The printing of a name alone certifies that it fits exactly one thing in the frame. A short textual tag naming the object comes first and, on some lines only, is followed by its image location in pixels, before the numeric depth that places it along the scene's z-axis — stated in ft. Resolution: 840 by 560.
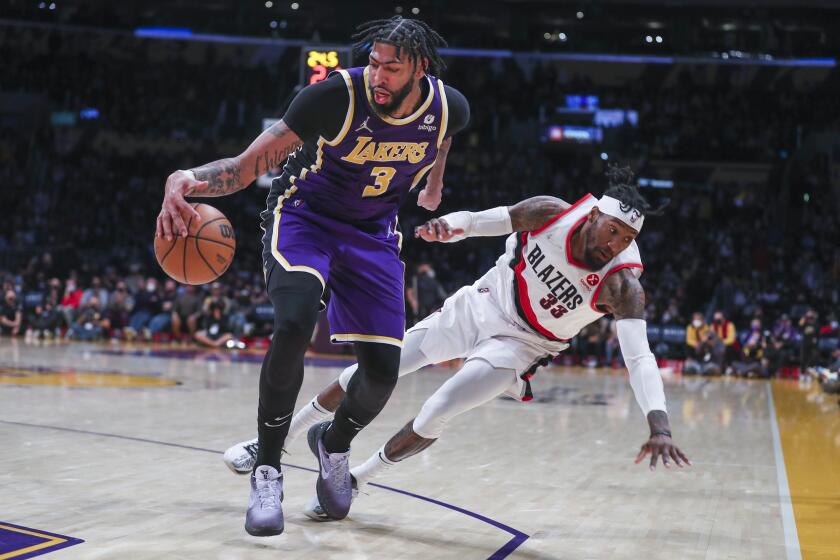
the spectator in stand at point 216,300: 59.36
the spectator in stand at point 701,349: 55.06
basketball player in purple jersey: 13.35
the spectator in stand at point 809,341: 54.39
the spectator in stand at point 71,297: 64.47
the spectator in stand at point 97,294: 63.62
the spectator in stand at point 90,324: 61.21
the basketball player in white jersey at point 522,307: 15.33
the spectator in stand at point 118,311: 62.75
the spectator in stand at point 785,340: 56.42
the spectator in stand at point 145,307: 62.64
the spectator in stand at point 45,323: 60.95
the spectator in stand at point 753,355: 55.01
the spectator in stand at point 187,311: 60.44
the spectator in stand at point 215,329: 58.49
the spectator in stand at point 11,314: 61.05
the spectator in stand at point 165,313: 61.87
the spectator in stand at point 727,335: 56.08
